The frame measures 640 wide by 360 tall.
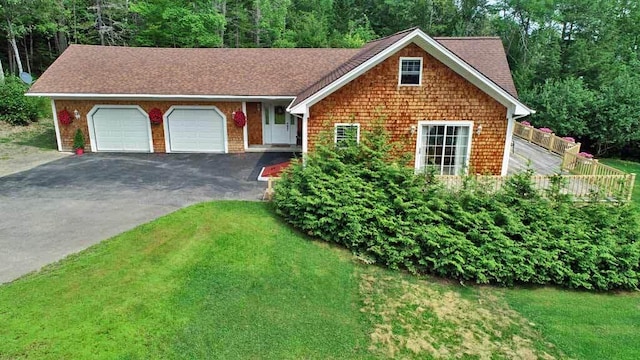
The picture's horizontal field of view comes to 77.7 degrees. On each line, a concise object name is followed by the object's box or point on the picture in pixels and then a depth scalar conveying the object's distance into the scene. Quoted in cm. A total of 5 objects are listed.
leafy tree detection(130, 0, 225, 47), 2956
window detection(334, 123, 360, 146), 1281
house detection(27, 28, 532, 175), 1267
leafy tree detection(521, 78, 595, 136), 2498
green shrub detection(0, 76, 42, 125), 2048
